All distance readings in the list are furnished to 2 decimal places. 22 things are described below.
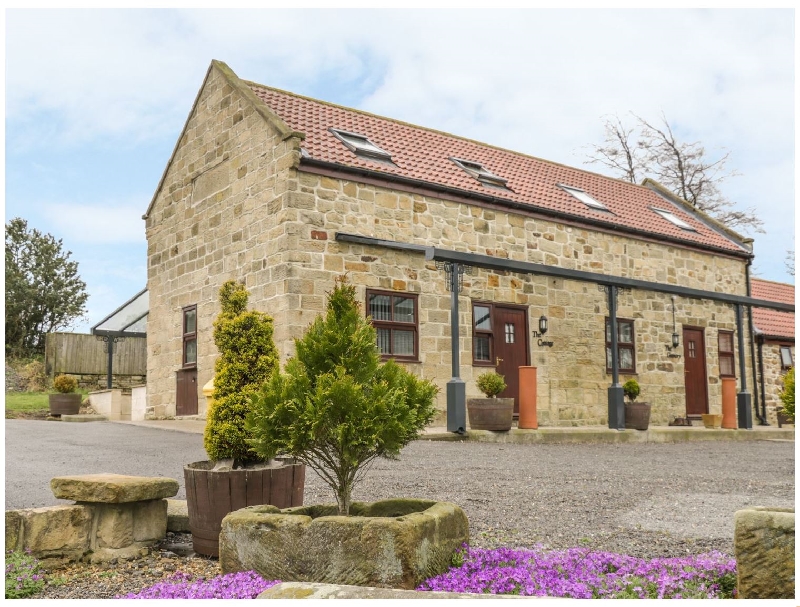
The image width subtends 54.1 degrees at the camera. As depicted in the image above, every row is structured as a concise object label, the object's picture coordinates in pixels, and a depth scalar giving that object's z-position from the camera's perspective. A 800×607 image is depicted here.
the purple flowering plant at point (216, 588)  3.94
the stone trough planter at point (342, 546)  3.90
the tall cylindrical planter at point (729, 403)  18.00
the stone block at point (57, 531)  4.77
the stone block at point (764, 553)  3.54
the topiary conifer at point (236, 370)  5.08
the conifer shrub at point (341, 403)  4.31
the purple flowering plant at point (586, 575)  3.97
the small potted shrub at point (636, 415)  15.51
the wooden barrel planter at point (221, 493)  4.94
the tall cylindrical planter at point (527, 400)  14.21
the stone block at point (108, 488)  4.94
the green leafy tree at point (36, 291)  29.00
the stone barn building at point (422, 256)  13.74
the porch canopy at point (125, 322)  20.41
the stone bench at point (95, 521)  4.79
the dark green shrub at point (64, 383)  17.92
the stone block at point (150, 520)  5.19
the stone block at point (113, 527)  5.04
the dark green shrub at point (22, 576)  4.30
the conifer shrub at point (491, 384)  13.42
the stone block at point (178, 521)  5.60
